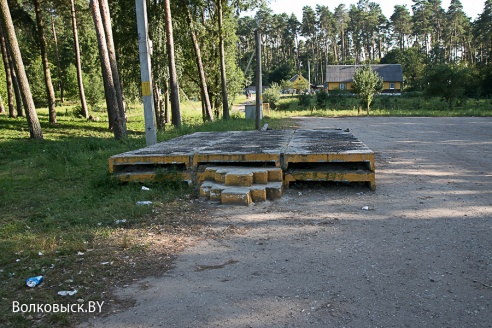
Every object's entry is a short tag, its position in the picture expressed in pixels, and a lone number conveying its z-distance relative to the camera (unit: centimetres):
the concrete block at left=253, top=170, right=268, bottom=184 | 662
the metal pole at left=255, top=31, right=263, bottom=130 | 1697
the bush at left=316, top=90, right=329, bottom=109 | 4669
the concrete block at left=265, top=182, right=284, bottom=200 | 645
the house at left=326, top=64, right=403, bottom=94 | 7244
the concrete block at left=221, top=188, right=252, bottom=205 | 611
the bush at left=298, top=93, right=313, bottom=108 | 4850
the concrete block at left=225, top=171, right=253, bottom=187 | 643
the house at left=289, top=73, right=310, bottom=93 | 8508
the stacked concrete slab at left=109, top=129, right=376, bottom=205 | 649
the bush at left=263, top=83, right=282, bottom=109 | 4950
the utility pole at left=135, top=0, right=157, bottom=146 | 1034
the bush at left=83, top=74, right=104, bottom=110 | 3747
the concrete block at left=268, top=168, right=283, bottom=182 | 680
